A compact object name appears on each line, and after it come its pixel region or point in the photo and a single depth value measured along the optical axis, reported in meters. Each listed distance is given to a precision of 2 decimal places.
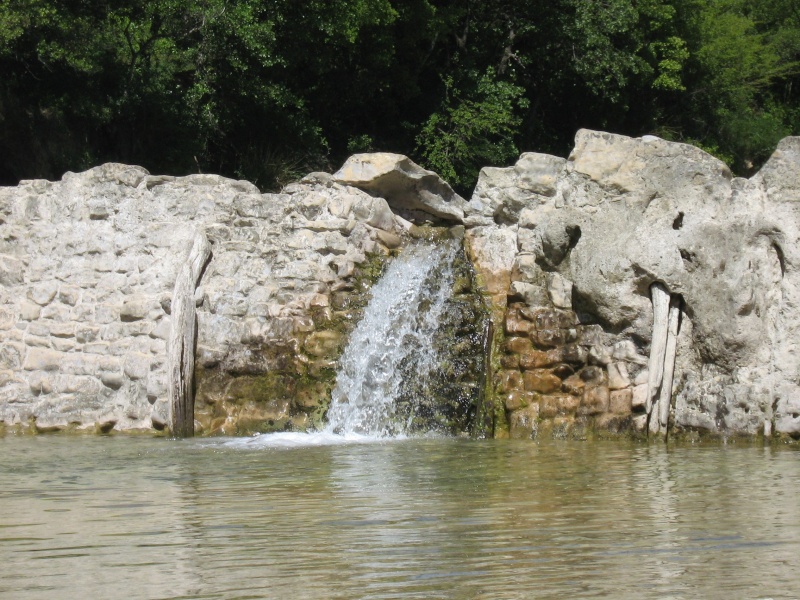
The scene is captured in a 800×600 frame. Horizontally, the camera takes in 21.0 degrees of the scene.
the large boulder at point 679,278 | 16.18
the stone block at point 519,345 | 17.53
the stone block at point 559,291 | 17.65
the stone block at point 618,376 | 16.73
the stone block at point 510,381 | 17.34
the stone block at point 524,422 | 17.02
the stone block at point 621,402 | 16.61
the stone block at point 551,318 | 17.43
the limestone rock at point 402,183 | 20.20
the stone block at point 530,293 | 17.85
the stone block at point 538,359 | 17.23
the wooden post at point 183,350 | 18.25
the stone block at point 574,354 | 17.12
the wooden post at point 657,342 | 16.34
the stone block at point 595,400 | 16.74
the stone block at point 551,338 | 17.30
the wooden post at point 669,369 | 16.30
